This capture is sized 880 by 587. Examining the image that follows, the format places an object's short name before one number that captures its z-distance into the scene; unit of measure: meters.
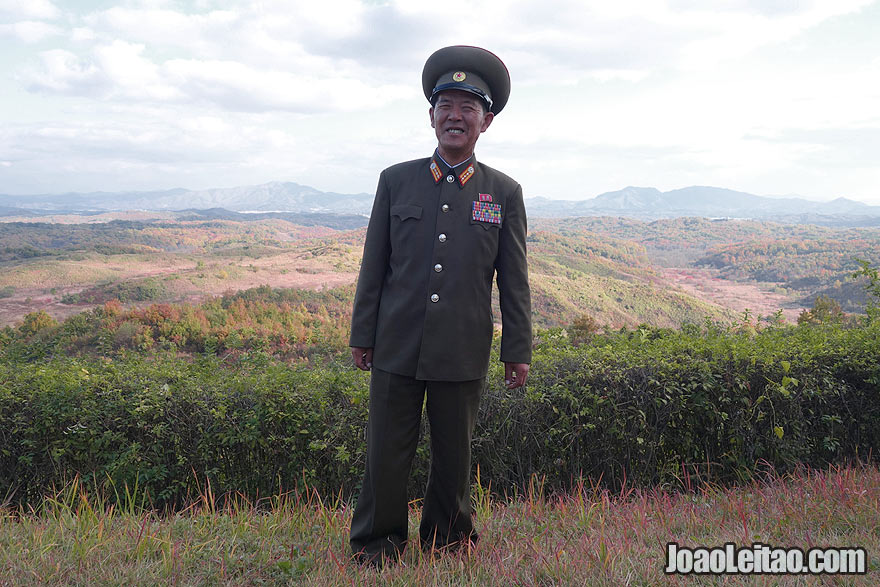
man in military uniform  2.40
